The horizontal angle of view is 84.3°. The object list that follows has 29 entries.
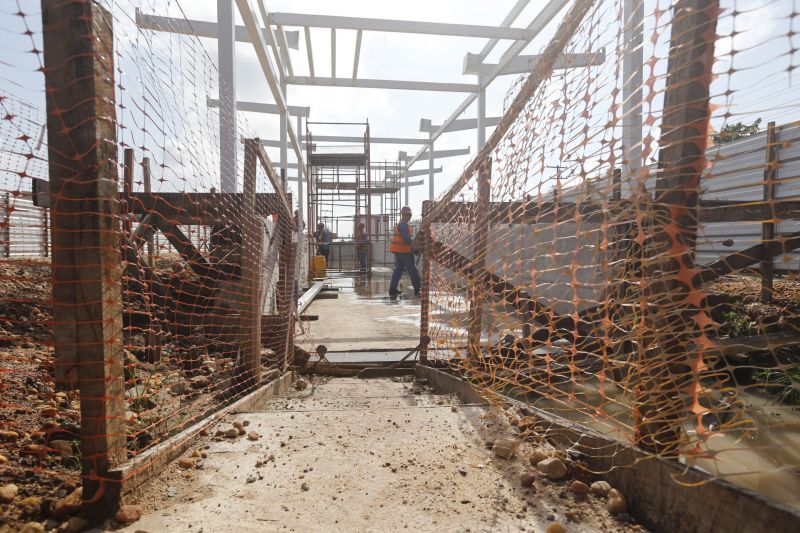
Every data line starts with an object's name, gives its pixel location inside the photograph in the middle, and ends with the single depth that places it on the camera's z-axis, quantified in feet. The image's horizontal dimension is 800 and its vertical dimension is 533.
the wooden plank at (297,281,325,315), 22.77
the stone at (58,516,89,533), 4.84
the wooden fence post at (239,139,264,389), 10.28
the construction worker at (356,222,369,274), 47.88
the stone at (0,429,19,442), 6.34
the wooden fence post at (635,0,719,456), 4.53
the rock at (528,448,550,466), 6.25
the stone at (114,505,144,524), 5.01
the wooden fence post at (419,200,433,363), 13.83
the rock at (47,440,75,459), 6.20
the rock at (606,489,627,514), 5.23
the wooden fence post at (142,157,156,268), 14.28
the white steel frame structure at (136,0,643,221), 7.03
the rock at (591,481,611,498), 5.52
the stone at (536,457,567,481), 5.88
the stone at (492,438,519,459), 6.55
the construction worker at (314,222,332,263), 50.21
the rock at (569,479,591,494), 5.55
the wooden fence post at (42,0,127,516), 5.03
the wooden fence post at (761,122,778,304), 15.34
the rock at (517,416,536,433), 7.20
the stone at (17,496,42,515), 5.04
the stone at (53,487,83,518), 5.02
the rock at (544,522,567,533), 4.72
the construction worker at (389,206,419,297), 31.86
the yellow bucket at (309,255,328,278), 46.66
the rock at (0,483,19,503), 5.05
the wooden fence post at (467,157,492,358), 10.63
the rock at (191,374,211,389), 10.98
